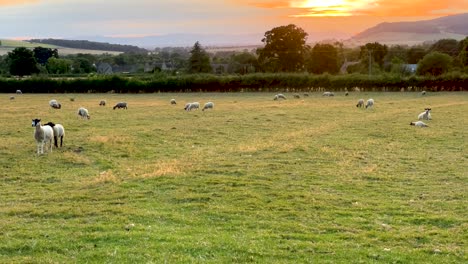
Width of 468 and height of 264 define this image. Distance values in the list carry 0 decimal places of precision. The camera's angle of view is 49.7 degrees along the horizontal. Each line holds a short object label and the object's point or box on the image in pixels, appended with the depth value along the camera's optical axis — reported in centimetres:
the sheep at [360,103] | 4309
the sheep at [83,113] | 3365
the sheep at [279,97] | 5483
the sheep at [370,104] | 4257
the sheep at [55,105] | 4338
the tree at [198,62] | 10206
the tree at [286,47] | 10519
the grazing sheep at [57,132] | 2033
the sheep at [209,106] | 4091
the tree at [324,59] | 10244
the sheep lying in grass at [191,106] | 4031
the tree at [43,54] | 14199
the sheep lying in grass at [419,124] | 2814
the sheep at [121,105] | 4262
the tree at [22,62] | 10456
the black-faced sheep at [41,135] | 1902
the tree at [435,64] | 8875
